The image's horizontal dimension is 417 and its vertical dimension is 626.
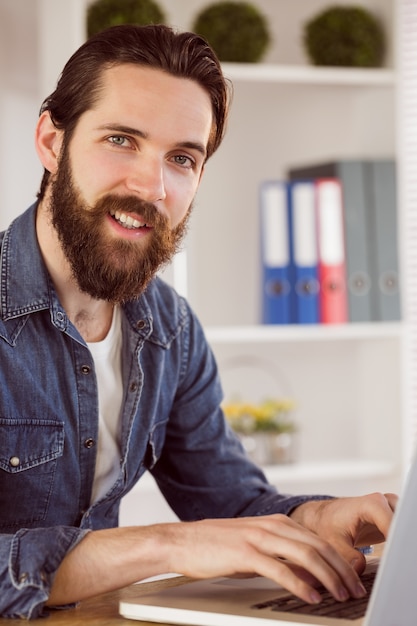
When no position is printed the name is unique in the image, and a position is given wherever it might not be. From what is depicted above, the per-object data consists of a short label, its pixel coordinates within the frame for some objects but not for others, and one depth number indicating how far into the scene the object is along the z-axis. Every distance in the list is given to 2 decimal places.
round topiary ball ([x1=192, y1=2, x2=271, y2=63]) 2.91
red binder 2.89
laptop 0.87
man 1.46
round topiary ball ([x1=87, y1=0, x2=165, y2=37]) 2.80
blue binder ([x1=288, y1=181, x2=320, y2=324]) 2.87
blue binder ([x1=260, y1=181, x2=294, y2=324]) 2.87
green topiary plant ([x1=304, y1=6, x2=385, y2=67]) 2.99
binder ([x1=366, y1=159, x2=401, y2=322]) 2.96
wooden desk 1.05
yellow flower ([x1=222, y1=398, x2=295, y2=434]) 2.90
